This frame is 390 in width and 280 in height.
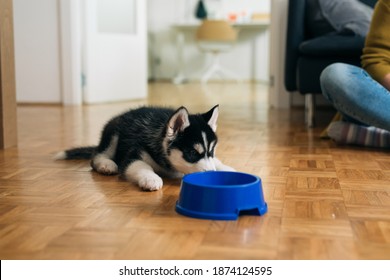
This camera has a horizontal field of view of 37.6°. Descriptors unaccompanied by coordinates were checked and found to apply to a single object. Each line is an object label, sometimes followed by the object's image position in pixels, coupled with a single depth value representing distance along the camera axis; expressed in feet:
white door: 16.21
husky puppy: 5.65
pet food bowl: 4.54
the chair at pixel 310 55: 10.52
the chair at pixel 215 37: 26.96
